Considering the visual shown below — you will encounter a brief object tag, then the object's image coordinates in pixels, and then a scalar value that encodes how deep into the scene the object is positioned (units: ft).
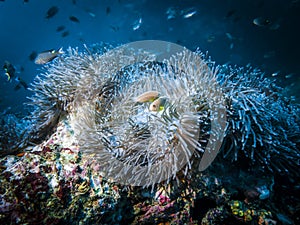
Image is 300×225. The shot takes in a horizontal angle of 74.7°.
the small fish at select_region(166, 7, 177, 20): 38.98
